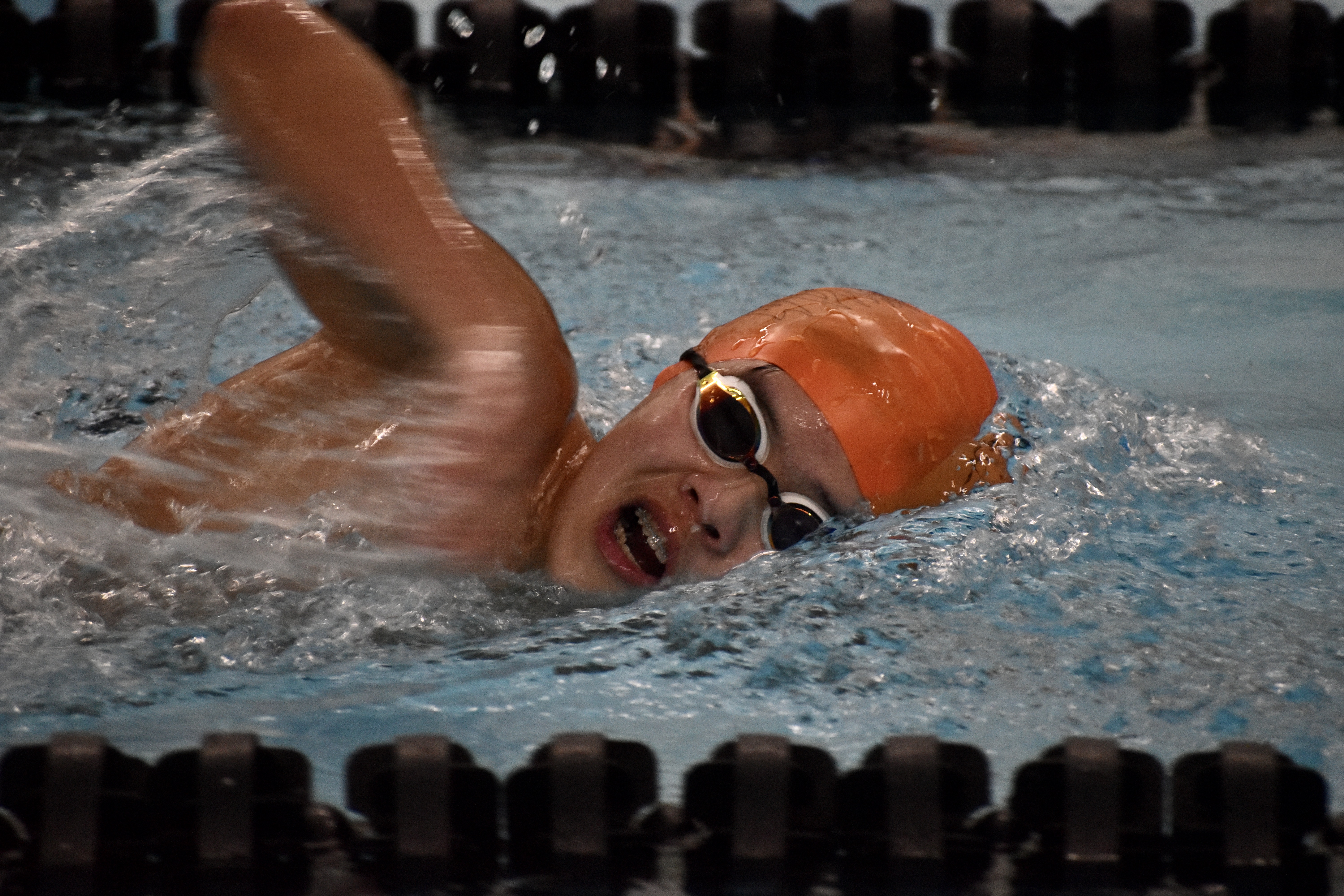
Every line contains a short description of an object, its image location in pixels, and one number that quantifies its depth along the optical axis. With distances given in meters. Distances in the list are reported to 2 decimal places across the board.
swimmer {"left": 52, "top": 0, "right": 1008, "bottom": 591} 5.77
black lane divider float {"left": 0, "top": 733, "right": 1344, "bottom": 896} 5.67
